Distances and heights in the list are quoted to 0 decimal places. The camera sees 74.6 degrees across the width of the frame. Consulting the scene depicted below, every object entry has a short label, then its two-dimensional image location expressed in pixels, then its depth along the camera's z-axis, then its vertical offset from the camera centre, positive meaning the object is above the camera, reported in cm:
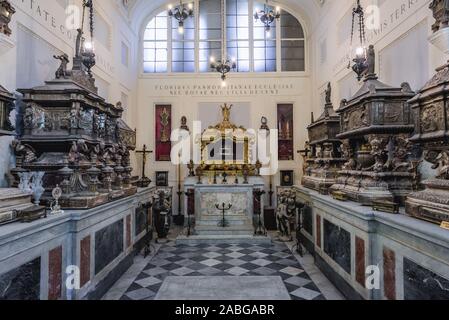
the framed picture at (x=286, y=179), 877 -29
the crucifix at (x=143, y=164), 739 +15
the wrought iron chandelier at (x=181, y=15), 524 +276
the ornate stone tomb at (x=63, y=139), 351 +38
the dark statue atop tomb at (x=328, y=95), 600 +151
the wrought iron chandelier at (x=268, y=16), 565 +294
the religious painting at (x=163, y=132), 887 +113
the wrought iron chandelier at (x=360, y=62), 448 +166
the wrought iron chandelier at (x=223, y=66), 624 +221
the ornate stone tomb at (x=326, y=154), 525 +30
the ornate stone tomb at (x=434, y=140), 239 +25
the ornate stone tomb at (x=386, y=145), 358 +30
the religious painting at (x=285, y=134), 888 +107
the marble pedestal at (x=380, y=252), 214 -79
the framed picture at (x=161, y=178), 878 -27
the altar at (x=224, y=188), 689 -44
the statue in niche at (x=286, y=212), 653 -97
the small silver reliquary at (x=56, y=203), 308 -36
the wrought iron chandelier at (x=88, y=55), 441 +172
